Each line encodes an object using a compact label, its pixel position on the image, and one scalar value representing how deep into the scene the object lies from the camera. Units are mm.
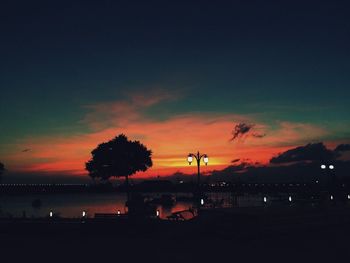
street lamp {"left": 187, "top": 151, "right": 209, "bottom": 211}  31078
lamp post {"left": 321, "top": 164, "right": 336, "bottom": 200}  34719
